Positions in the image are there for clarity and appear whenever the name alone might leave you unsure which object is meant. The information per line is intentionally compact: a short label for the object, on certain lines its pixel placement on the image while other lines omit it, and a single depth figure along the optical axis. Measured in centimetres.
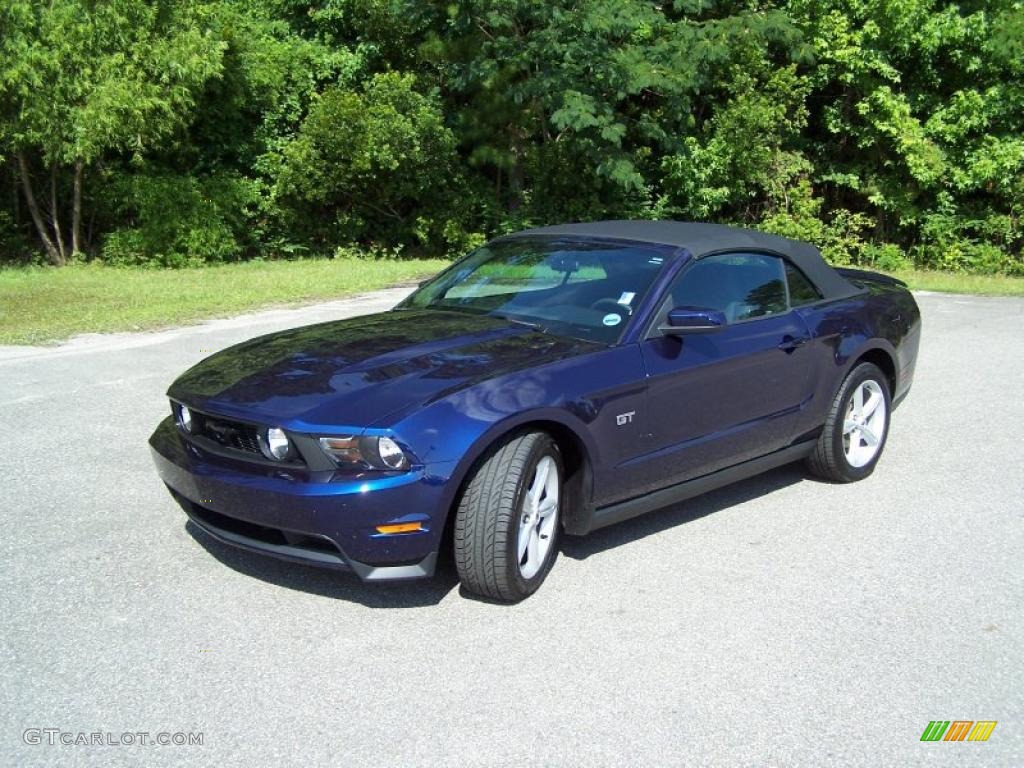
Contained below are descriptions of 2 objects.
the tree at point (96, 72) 1595
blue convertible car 373
